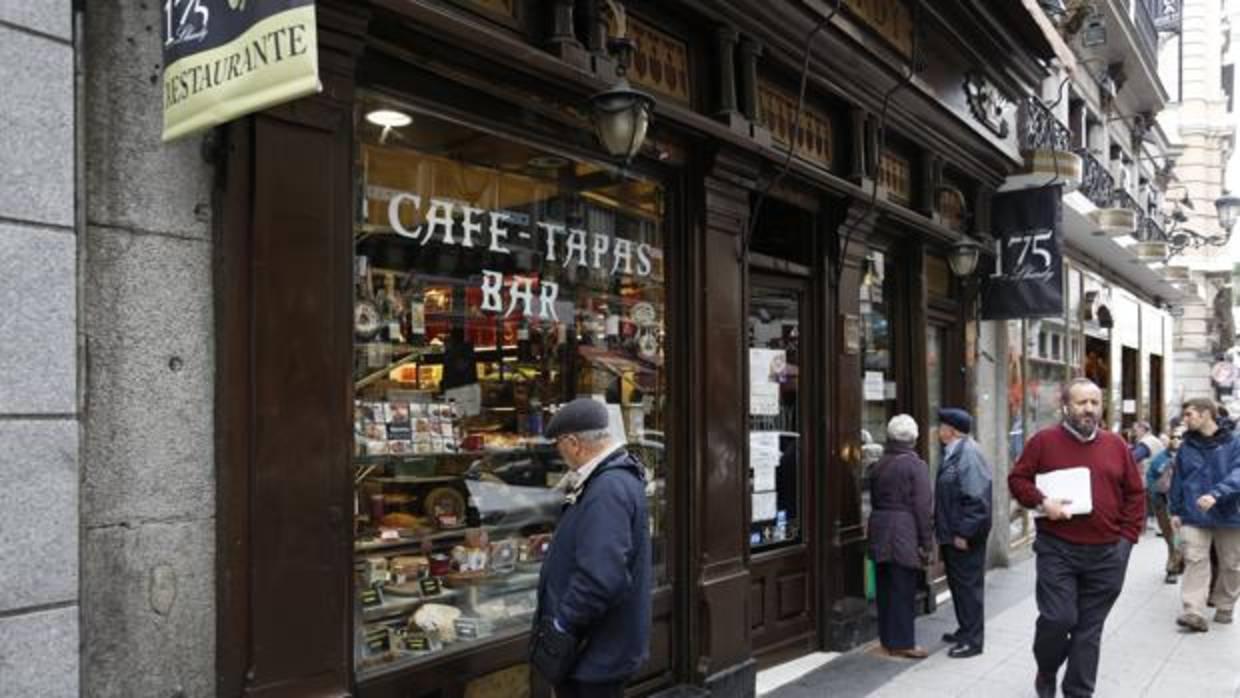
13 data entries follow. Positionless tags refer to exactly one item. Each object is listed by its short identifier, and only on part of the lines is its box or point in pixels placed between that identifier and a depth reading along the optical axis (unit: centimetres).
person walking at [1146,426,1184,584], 1091
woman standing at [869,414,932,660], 745
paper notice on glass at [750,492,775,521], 744
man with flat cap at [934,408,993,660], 766
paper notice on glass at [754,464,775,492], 748
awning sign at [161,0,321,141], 296
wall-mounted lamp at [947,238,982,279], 990
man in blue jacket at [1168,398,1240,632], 843
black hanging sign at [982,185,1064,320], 1071
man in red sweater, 586
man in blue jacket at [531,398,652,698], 370
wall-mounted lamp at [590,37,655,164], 499
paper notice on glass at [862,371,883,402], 913
